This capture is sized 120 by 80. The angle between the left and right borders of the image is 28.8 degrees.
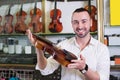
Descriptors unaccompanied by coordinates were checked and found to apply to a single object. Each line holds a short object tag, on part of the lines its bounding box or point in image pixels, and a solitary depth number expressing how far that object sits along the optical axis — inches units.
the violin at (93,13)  80.0
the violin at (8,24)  93.1
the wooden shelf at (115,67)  75.7
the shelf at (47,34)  87.9
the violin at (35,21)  88.6
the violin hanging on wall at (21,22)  91.3
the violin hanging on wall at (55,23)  86.4
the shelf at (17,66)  83.9
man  53.5
